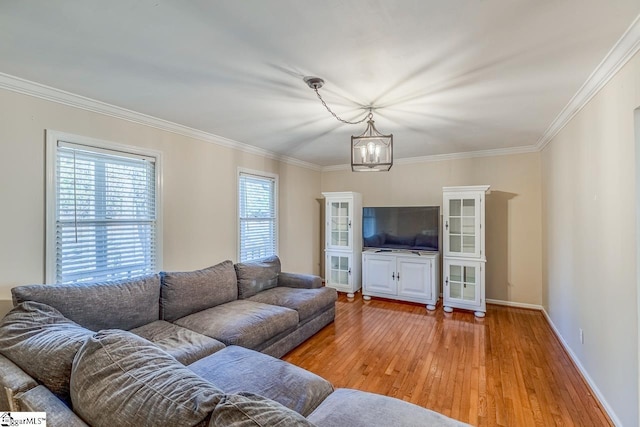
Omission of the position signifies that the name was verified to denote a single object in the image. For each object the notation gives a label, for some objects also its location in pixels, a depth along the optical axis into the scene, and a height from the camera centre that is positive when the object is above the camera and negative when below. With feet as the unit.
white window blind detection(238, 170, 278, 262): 13.96 +0.05
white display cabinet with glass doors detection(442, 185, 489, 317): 13.62 -1.54
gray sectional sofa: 3.02 -2.33
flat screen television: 15.23 -0.59
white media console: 14.61 -3.11
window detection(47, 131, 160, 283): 8.05 +0.16
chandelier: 8.26 +1.85
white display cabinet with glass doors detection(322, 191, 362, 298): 16.90 -1.47
